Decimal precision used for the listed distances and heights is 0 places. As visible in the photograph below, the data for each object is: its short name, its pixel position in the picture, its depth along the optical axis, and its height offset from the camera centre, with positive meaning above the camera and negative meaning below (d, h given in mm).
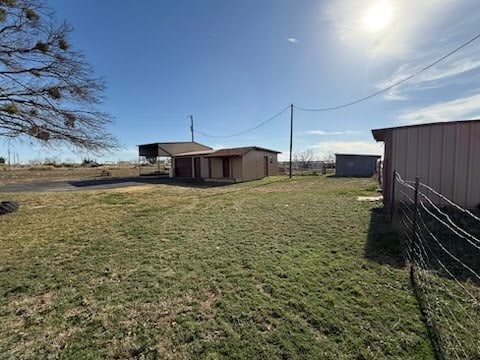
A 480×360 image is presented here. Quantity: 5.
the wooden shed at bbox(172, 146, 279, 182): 18078 -71
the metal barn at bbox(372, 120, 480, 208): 5477 +93
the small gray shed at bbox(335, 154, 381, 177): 23500 -224
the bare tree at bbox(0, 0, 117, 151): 5715 +2035
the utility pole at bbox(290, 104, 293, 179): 19609 +2932
